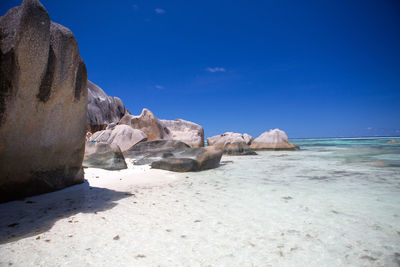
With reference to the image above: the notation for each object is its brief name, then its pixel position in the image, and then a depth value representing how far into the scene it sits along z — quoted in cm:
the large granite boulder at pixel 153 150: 739
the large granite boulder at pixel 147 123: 1253
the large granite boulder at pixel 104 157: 561
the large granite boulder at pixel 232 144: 1227
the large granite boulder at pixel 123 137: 930
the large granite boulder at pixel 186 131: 1605
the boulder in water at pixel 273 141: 1589
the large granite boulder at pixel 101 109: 1944
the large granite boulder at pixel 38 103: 227
